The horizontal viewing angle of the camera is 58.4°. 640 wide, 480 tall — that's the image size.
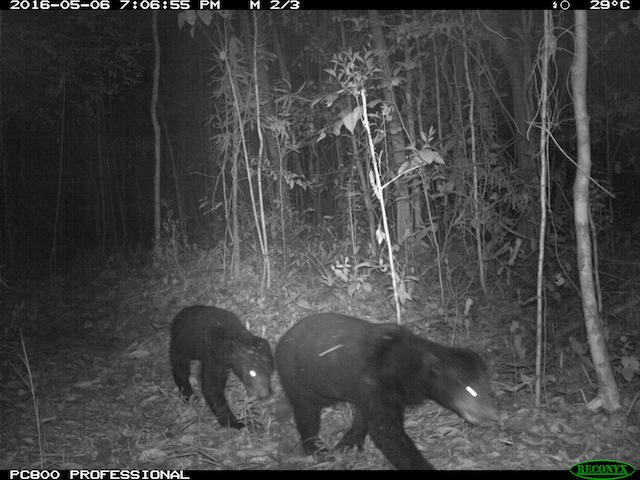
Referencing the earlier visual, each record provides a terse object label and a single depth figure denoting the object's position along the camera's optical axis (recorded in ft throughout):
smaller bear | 18.13
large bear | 13.46
